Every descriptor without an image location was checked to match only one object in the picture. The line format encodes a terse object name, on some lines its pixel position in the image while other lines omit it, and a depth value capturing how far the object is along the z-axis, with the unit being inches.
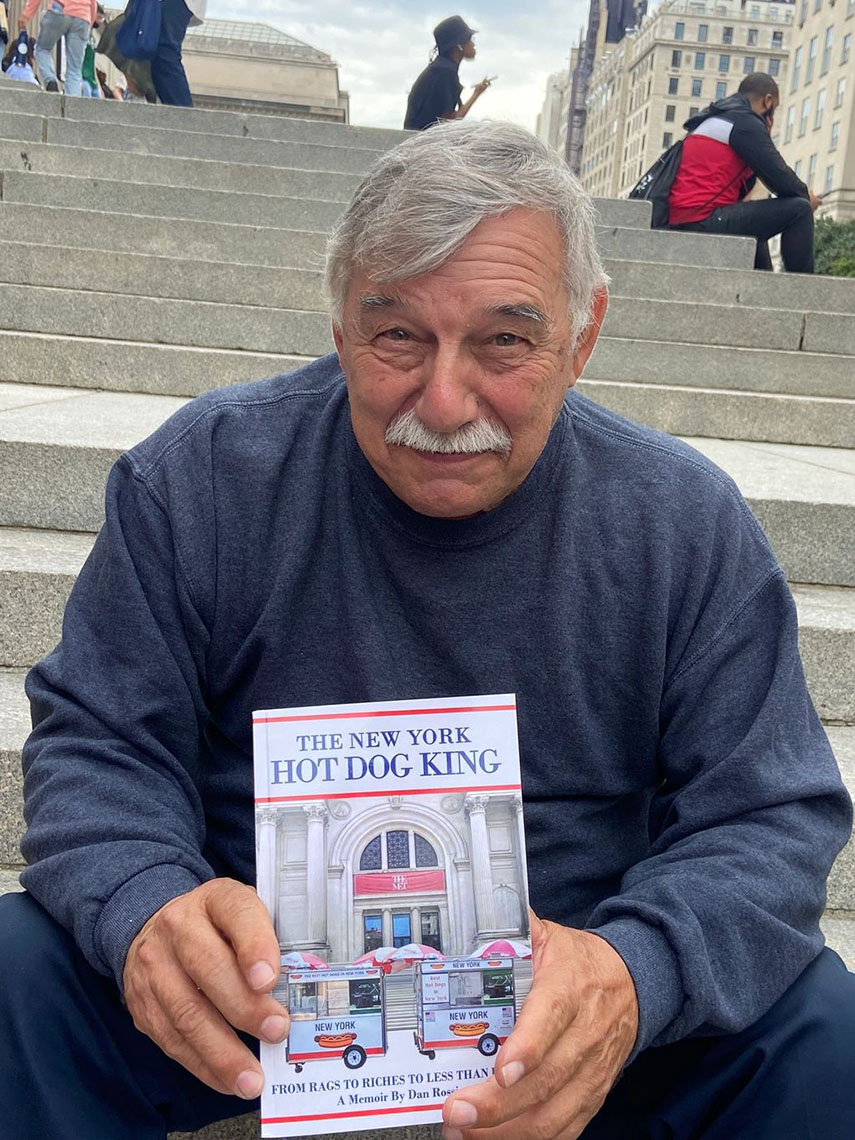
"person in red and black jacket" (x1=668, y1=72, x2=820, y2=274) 263.6
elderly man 49.0
